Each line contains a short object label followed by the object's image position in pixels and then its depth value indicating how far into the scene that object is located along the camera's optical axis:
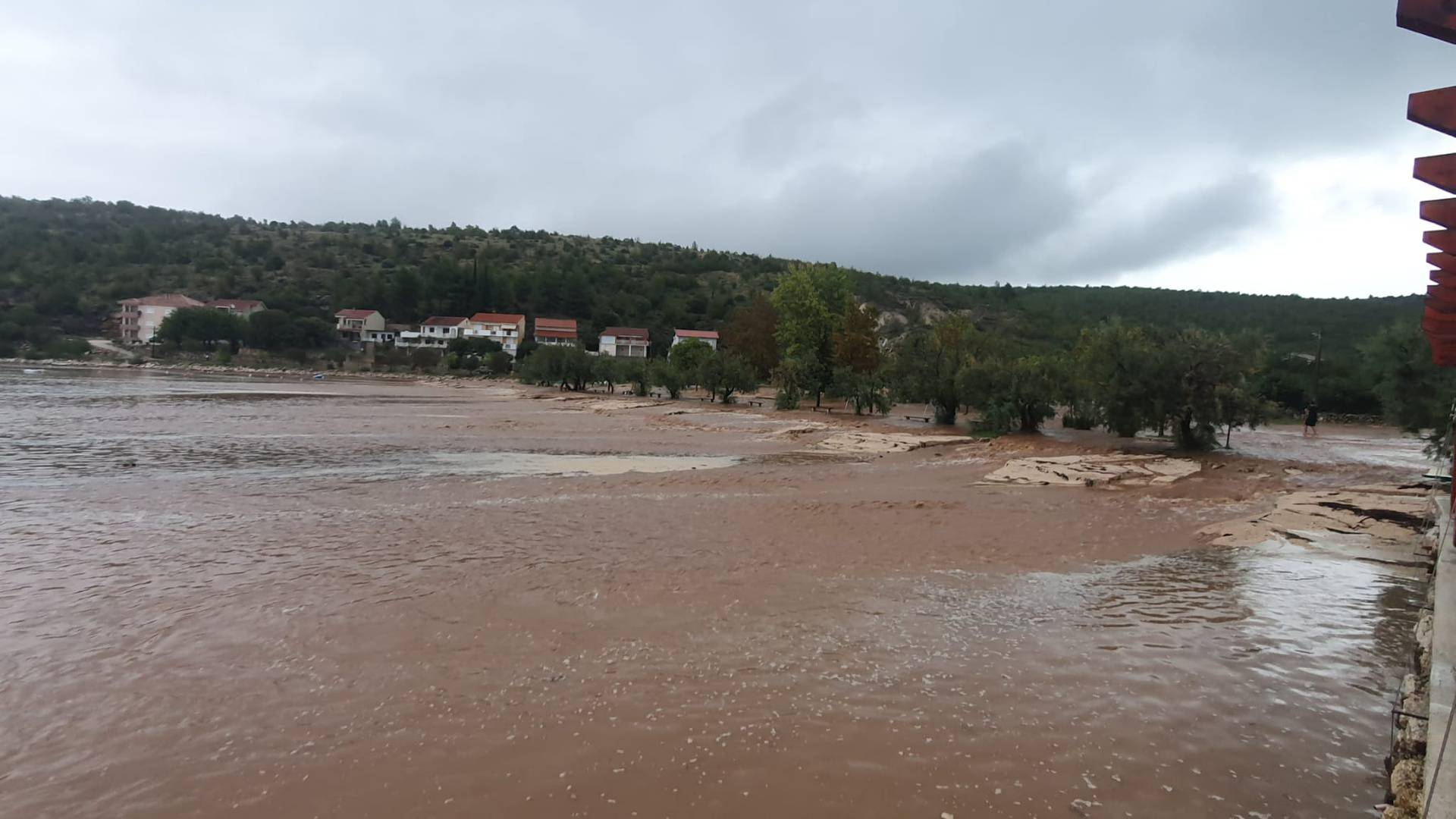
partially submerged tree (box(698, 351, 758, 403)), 54.75
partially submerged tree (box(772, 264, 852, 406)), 57.19
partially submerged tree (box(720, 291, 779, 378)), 68.50
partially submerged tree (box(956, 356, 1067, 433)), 29.83
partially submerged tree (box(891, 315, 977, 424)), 36.28
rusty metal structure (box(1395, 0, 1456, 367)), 3.26
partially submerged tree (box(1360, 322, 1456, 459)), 18.91
